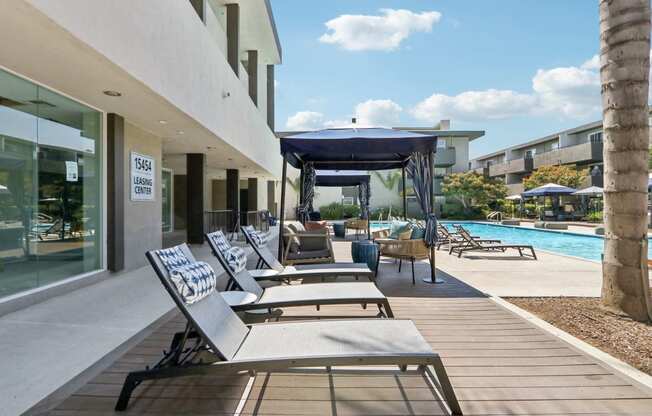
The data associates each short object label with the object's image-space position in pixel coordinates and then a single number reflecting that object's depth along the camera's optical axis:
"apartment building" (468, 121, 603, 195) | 24.86
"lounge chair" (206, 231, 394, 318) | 3.26
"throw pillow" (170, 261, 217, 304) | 2.33
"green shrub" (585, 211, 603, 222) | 21.77
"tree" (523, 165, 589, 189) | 24.46
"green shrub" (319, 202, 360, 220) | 25.56
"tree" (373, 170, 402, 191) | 27.02
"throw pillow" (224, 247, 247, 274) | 3.86
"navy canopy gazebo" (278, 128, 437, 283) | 5.76
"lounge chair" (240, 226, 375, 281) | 4.50
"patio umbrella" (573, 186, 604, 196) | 19.77
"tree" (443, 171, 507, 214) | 24.45
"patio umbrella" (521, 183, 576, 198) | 19.44
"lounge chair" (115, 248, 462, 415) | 2.05
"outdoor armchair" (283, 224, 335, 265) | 6.14
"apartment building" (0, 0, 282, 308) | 3.79
